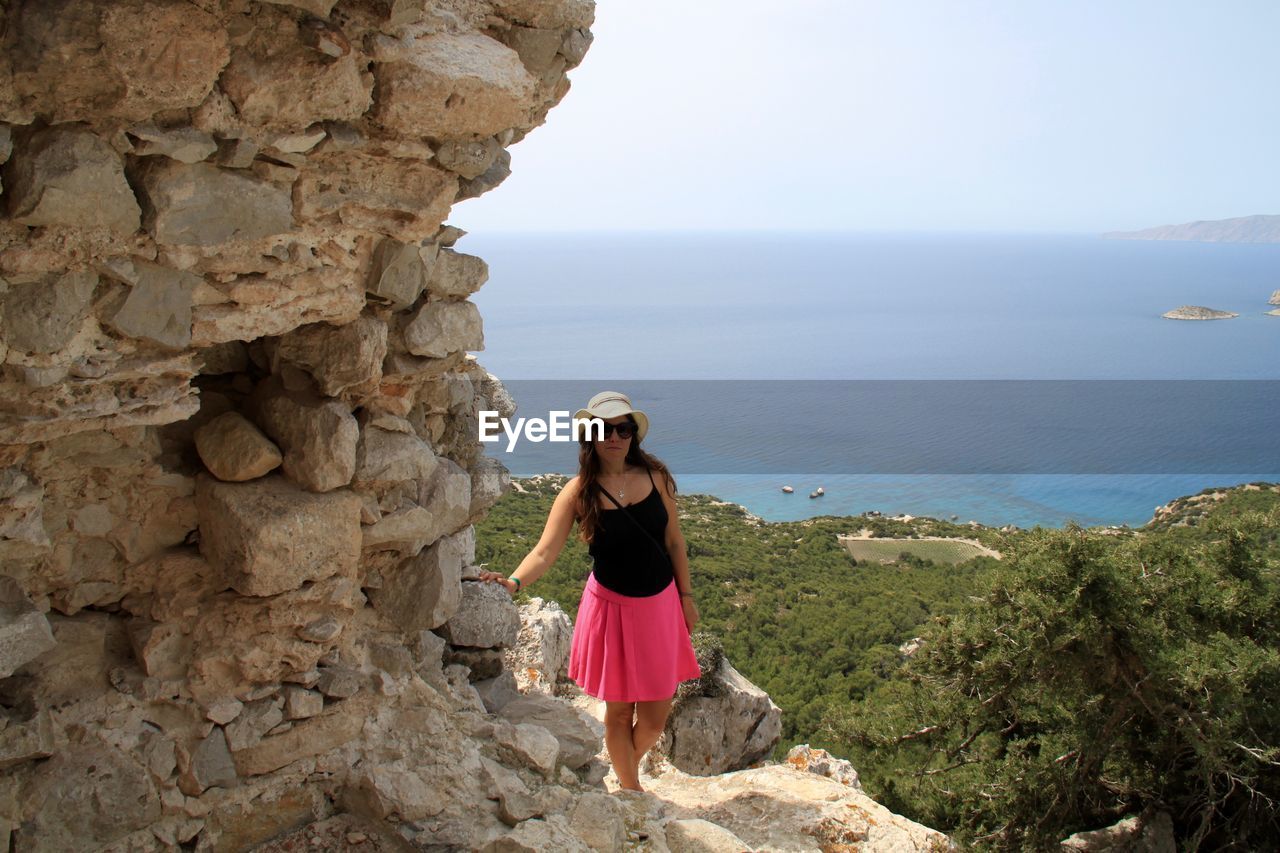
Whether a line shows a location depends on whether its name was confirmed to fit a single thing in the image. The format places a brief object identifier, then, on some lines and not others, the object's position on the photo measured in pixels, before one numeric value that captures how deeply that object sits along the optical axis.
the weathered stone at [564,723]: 4.36
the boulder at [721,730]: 6.55
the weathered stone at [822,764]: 6.45
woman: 4.11
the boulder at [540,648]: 6.09
